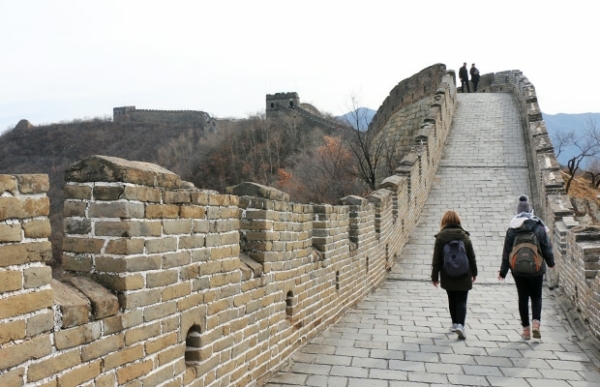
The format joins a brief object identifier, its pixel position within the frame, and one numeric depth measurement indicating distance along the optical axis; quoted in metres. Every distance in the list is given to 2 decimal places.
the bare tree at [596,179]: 20.31
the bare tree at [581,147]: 20.12
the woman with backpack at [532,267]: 5.69
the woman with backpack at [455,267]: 5.82
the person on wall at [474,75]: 27.11
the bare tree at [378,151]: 18.88
